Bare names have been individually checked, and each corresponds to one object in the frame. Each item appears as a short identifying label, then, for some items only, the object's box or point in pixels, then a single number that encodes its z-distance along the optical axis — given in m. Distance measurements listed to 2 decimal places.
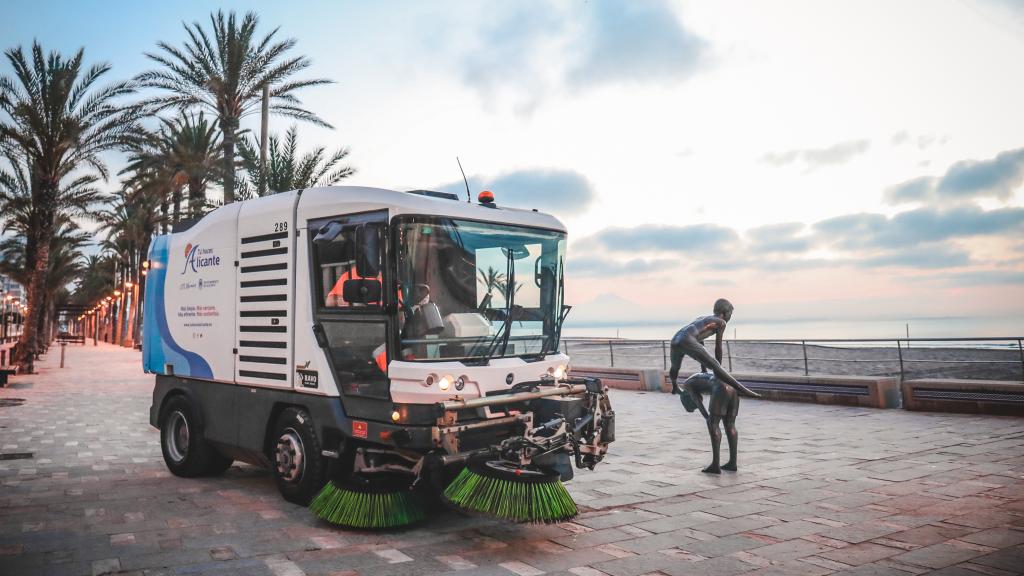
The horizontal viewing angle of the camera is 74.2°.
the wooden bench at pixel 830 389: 12.24
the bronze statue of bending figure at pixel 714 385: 7.46
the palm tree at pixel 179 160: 23.61
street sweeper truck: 5.36
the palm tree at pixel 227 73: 19.75
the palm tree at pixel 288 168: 18.31
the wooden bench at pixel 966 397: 10.55
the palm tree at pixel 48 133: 20.55
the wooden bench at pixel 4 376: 18.45
